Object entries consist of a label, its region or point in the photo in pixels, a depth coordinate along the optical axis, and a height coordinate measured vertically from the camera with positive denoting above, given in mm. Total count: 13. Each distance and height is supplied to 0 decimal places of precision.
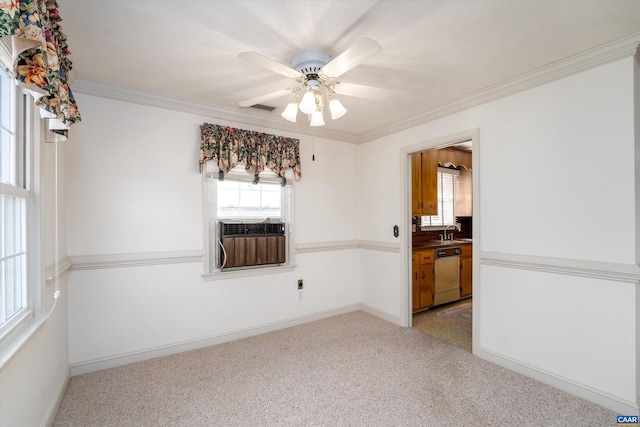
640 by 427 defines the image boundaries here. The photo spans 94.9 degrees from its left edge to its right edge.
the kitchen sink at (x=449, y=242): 4670 -508
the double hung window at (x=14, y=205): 1453 +66
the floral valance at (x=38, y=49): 969 +641
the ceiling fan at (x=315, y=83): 1747 +888
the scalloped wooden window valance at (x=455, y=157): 4828 +940
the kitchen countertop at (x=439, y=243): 4282 -508
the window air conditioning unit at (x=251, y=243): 3123 -329
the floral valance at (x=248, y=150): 3035 +710
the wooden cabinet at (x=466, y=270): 4672 -959
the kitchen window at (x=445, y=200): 5062 +189
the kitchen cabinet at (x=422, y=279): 4008 -941
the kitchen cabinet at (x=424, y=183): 4262 +424
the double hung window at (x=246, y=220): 3123 -72
